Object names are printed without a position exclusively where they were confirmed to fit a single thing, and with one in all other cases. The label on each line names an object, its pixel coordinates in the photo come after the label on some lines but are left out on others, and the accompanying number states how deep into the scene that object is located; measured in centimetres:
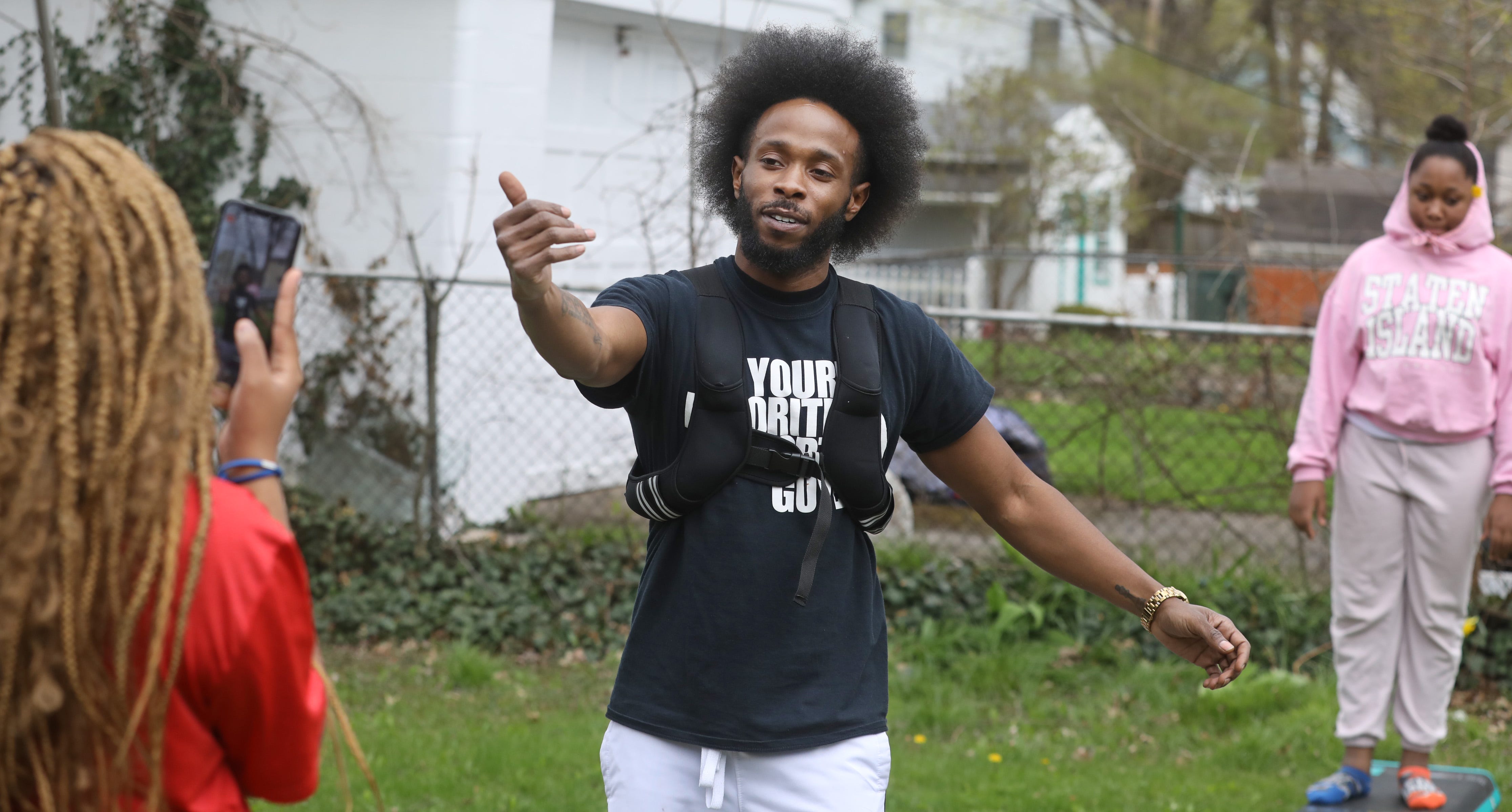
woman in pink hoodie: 480
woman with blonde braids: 157
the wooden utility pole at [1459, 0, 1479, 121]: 690
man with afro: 264
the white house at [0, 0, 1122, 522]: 772
